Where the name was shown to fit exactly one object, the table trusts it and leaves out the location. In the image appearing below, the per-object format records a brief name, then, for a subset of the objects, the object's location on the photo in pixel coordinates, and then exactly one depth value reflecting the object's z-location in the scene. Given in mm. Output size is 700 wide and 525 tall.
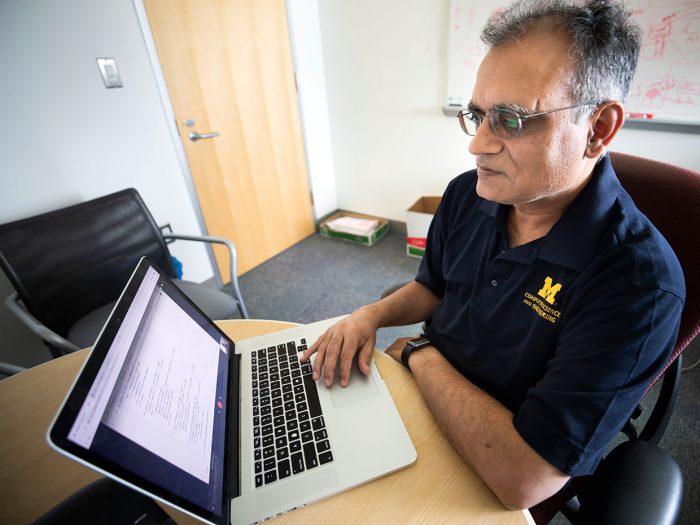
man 552
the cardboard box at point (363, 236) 2914
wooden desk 548
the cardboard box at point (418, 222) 2523
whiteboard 1588
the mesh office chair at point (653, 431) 570
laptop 417
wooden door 1949
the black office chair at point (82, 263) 1298
